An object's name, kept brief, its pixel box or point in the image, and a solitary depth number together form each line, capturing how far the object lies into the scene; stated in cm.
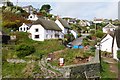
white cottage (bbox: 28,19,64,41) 3097
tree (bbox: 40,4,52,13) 6681
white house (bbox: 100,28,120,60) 2435
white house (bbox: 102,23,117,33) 5022
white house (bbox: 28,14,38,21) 4410
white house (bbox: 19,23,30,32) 3436
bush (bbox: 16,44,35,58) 2315
